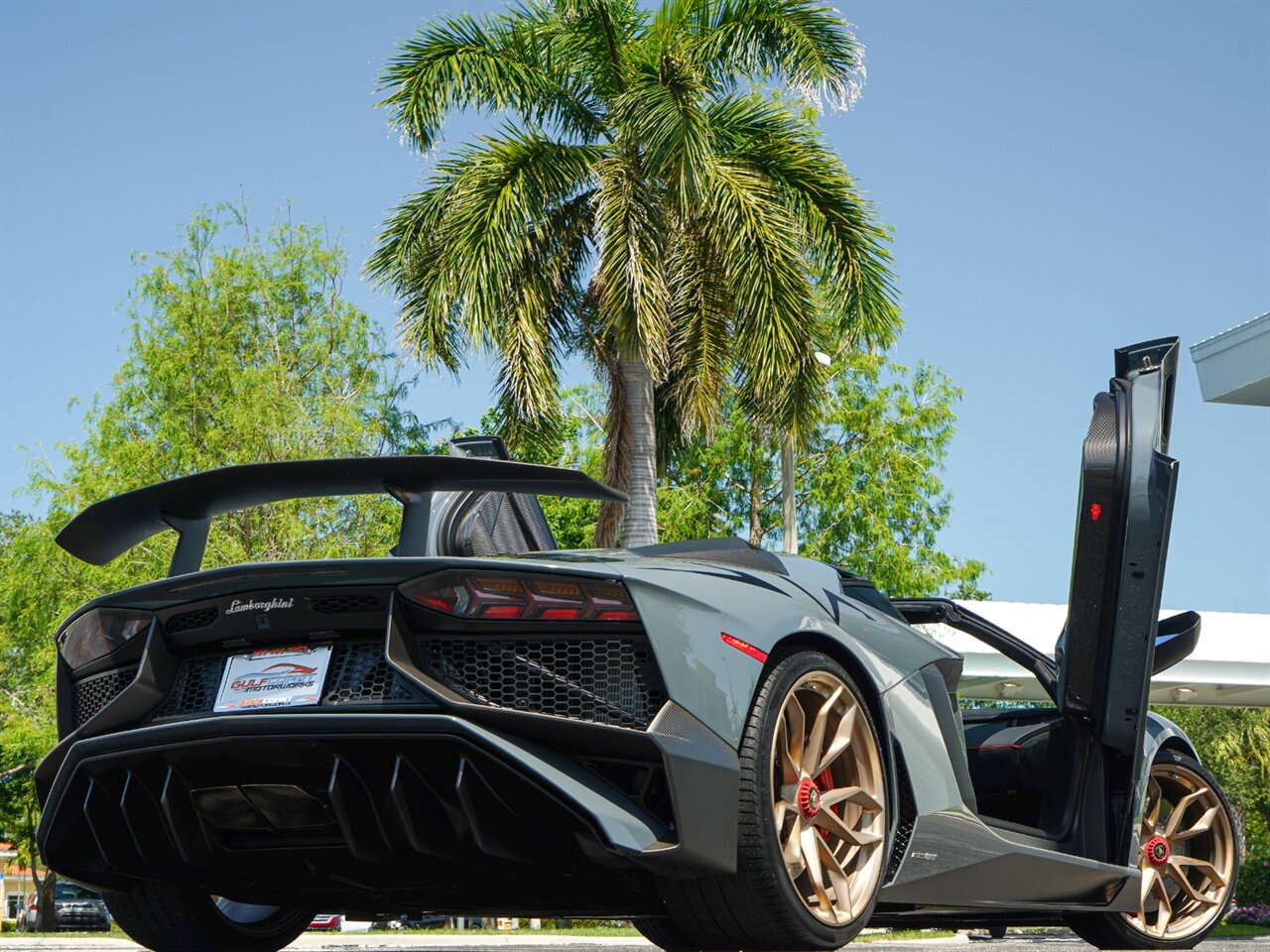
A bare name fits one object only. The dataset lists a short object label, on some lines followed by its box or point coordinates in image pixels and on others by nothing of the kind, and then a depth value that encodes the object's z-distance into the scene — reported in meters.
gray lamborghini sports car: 3.44
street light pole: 29.97
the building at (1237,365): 20.30
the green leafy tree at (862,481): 40.16
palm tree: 18.28
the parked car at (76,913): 50.48
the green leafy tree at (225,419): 23.53
